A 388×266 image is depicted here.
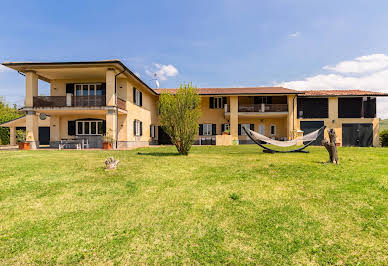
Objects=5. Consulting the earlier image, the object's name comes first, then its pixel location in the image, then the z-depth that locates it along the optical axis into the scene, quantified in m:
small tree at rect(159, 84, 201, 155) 10.21
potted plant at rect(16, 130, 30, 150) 14.83
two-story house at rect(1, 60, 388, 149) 15.18
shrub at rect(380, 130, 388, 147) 19.20
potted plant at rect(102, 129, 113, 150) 14.35
